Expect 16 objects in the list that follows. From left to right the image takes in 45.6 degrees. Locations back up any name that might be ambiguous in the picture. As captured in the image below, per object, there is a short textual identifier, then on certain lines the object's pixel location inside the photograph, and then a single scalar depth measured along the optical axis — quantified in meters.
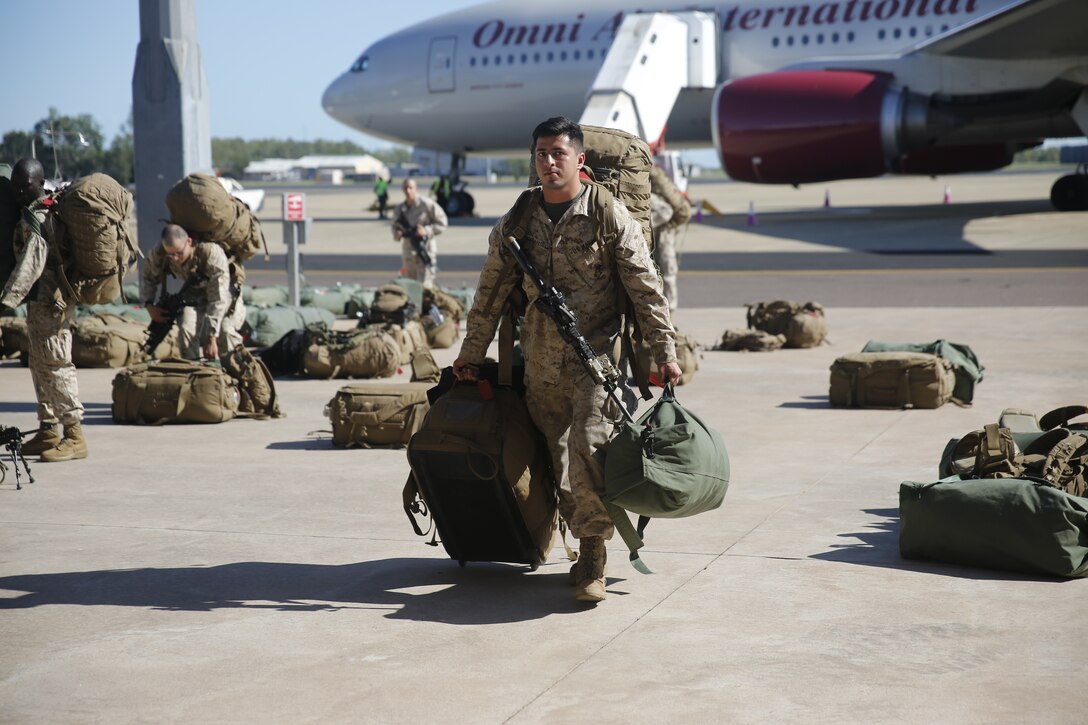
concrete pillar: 16.38
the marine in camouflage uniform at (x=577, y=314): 5.41
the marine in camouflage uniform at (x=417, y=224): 16.36
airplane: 27.86
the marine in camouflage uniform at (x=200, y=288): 9.93
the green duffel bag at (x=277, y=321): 14.59
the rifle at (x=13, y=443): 7.71
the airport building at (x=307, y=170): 182.12
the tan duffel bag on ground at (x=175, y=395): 10.01
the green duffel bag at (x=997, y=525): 5.59
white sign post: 16.61
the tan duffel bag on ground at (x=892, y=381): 10.16
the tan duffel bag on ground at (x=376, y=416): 8.96
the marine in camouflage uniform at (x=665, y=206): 12.93
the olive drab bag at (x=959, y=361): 10.42
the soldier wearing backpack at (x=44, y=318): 7.98
